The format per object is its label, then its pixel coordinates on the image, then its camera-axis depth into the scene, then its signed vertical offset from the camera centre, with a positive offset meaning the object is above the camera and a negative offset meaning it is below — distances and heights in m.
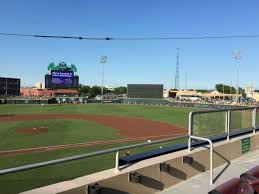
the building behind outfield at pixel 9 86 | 89.31 +3.11
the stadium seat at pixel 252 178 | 2.87 -1.15
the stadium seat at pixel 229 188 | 2.78 -1.23
